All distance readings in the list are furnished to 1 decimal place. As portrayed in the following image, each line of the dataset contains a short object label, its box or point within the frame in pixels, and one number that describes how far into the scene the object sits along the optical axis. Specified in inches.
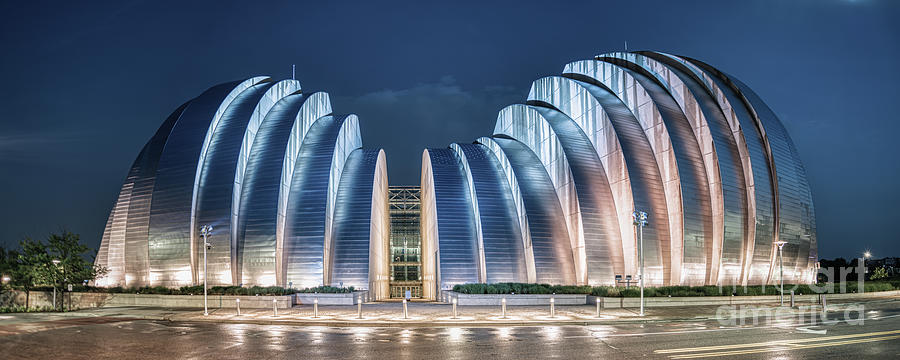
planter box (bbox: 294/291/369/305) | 1453.0
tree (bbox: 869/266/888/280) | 2507.9
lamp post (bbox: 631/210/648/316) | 1188.5
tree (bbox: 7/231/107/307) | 1421.0
